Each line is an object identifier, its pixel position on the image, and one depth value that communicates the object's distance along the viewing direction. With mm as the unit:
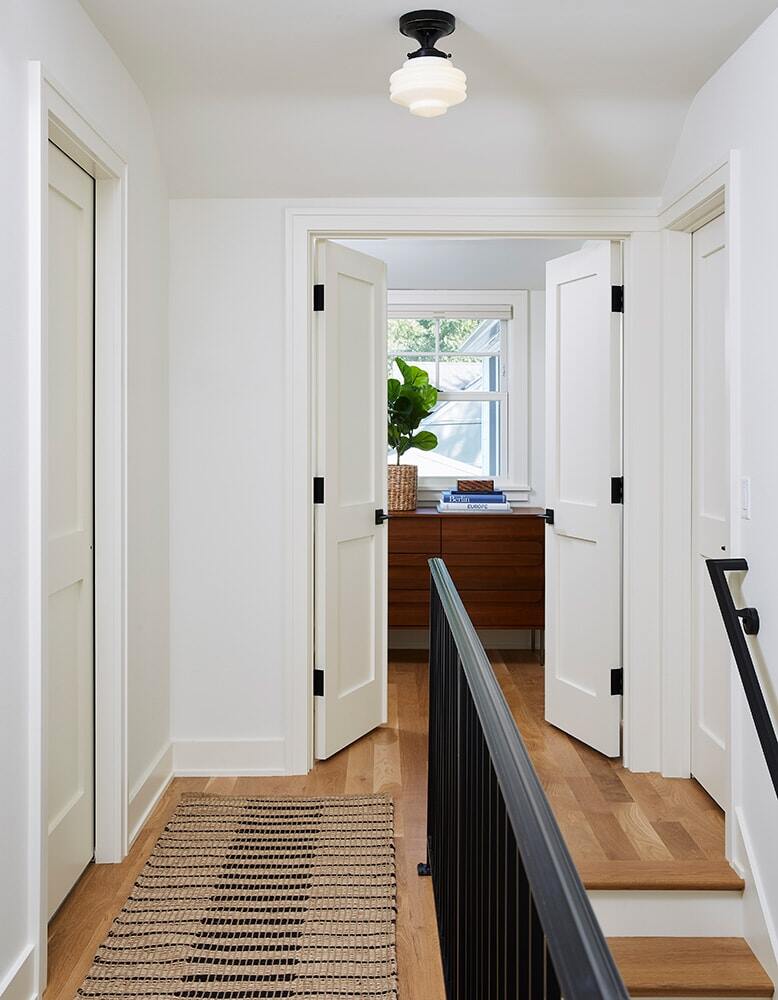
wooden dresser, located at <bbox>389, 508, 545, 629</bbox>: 5090
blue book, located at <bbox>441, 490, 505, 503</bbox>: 5195
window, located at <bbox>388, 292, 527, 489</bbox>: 5582
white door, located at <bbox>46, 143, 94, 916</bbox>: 2424
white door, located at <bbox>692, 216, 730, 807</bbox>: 3057
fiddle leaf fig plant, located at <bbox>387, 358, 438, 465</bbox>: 5289
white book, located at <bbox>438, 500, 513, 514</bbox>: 5168
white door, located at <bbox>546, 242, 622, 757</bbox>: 3559
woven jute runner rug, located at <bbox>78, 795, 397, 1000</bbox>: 2145
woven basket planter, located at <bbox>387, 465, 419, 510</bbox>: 5262
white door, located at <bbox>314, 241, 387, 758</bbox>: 3590
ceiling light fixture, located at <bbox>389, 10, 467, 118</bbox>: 2389
